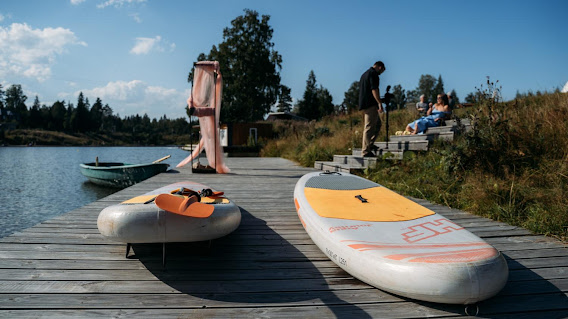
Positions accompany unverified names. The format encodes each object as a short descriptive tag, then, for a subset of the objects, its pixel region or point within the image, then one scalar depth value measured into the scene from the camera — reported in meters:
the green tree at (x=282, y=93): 36.16
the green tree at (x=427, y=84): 71.94
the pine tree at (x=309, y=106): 54.69
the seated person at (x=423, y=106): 9.71
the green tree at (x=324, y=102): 54.94
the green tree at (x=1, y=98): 91.88
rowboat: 10.38
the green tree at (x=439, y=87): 70.31
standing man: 6.05
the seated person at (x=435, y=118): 7.58
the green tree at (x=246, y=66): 33.94
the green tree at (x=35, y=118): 87.69
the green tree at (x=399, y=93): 66.76
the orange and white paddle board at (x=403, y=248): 1.71
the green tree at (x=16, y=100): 94.62
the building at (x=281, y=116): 31.59
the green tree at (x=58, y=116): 90.44
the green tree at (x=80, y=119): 88.38
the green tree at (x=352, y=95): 64.59
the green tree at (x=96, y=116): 93.78
